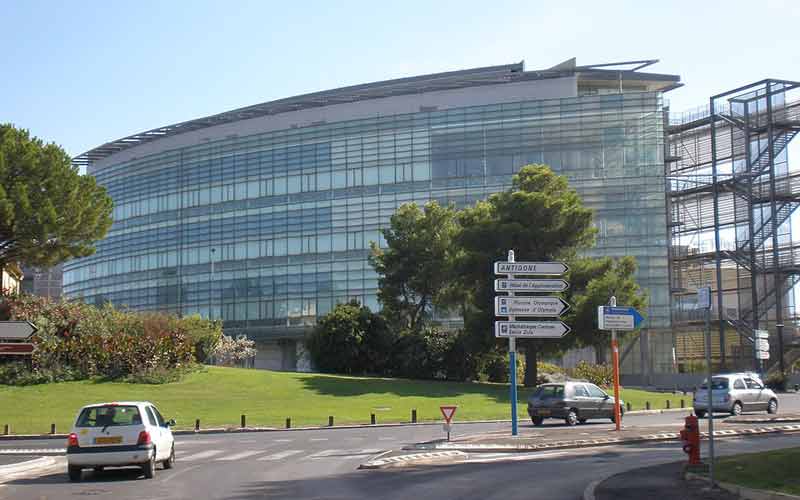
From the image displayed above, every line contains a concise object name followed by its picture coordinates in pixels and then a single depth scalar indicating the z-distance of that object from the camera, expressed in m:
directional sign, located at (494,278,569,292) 28.09
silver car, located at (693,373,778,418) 36.00
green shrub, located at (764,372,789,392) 61.41
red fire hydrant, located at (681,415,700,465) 16.33
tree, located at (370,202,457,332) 62.00
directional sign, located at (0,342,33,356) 18.05
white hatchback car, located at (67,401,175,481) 18.86
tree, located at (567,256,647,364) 50.16
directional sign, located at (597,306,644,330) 28.45
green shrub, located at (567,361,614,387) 58.75
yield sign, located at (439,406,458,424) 25.25
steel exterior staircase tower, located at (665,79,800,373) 68.25
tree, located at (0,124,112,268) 47.41
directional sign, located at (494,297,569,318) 28.06
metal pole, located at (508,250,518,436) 27.22
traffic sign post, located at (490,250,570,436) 27.92
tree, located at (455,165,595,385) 51.88
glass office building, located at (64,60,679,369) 74.38
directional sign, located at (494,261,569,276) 27.92
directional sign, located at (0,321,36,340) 17.47
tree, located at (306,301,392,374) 59.41
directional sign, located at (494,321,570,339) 27.86
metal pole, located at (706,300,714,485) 13.03
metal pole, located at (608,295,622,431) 28.27
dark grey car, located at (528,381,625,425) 33.31
